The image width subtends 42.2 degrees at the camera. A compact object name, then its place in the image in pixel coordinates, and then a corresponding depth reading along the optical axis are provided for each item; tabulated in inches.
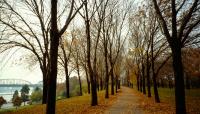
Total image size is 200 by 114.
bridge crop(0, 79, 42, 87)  5602.9
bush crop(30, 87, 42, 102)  3872.8
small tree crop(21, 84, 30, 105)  4603.8
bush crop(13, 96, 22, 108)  2815.7
